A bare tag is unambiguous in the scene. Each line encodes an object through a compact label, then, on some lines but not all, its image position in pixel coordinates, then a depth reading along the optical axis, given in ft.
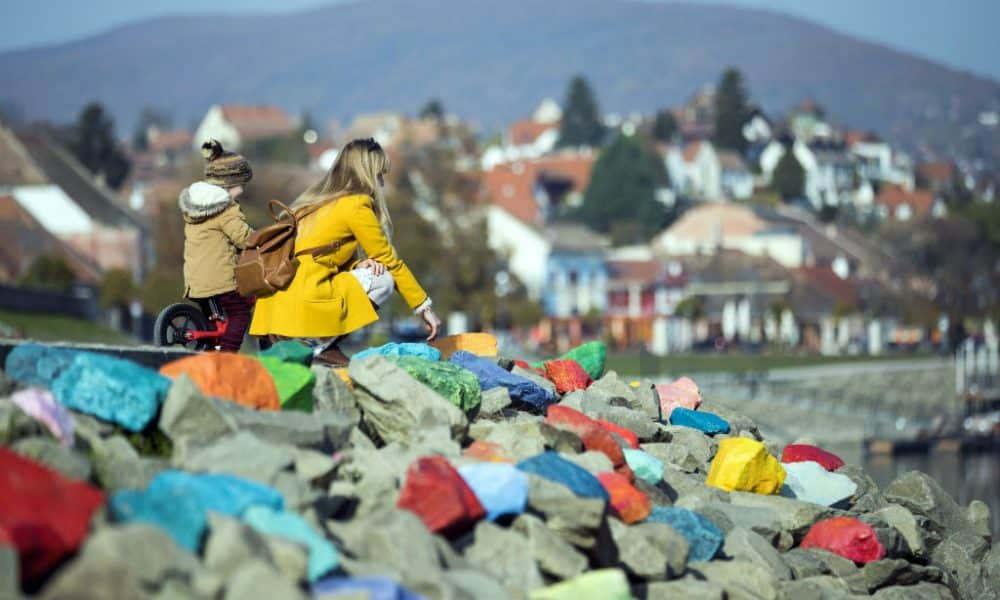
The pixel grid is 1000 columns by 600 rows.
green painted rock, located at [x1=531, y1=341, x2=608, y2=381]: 83.71
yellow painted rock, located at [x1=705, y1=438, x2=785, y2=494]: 69.46
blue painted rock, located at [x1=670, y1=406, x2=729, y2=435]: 78.50
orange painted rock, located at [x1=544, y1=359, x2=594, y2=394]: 78.38
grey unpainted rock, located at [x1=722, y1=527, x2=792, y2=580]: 61.98
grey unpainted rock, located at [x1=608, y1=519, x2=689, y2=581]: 55.21
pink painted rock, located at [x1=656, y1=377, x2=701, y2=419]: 81.35
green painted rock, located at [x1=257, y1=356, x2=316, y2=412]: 57.62
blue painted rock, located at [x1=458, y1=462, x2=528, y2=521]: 53.06
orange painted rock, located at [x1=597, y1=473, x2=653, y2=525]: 57.77
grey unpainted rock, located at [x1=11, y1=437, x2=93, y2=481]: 47.47
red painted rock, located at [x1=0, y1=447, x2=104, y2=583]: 41.72
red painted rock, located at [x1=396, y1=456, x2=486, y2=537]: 51.31
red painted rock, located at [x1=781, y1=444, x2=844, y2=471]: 80.59
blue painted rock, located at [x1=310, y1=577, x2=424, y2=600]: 43.98
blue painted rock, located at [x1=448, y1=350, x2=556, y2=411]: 70.33
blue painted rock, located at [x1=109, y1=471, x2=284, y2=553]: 45.09
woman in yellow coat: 71.46
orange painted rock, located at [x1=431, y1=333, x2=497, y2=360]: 79.41
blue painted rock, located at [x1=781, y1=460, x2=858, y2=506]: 74.13
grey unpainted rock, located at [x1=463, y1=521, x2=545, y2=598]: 50.93
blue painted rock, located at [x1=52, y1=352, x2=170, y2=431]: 53.57
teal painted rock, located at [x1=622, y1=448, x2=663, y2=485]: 64.85
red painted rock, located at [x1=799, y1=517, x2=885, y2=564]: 67.26
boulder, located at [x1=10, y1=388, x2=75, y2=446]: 50.75
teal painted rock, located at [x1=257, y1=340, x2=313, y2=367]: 60.29
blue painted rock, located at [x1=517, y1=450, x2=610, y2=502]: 55.57
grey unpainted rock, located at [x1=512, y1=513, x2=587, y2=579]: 51.65
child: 72.84
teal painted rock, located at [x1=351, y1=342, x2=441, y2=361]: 71.31
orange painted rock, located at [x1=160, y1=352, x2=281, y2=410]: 56.70
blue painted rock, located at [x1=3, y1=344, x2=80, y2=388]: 55.31
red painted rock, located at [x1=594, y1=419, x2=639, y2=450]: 67.82
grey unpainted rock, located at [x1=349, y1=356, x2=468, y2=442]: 60.18
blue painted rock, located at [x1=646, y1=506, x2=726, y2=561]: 59.88
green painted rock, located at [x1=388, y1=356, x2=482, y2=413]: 64.28
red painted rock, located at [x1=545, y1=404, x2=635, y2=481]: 62.34
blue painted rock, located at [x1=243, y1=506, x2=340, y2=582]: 45.68
